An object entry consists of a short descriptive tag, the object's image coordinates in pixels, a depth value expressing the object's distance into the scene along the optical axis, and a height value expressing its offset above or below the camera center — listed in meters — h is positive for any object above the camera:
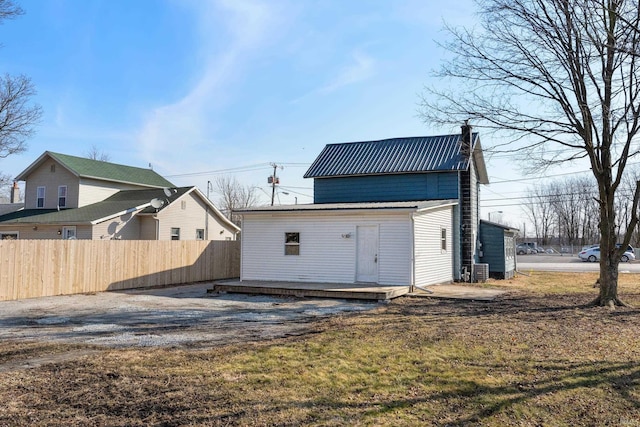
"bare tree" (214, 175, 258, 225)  53.19 +4.84
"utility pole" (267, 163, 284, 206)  38.23 +5.06
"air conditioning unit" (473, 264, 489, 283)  19.42 -1.18
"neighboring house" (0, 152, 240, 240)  23.20 +1.83
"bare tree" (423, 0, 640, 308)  11.55 +3.41
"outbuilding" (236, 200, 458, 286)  14.81 -0.01
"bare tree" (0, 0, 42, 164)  23.05 +5.94
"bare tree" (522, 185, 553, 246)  74.75 +4.10
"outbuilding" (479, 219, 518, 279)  21.25 -0.21
